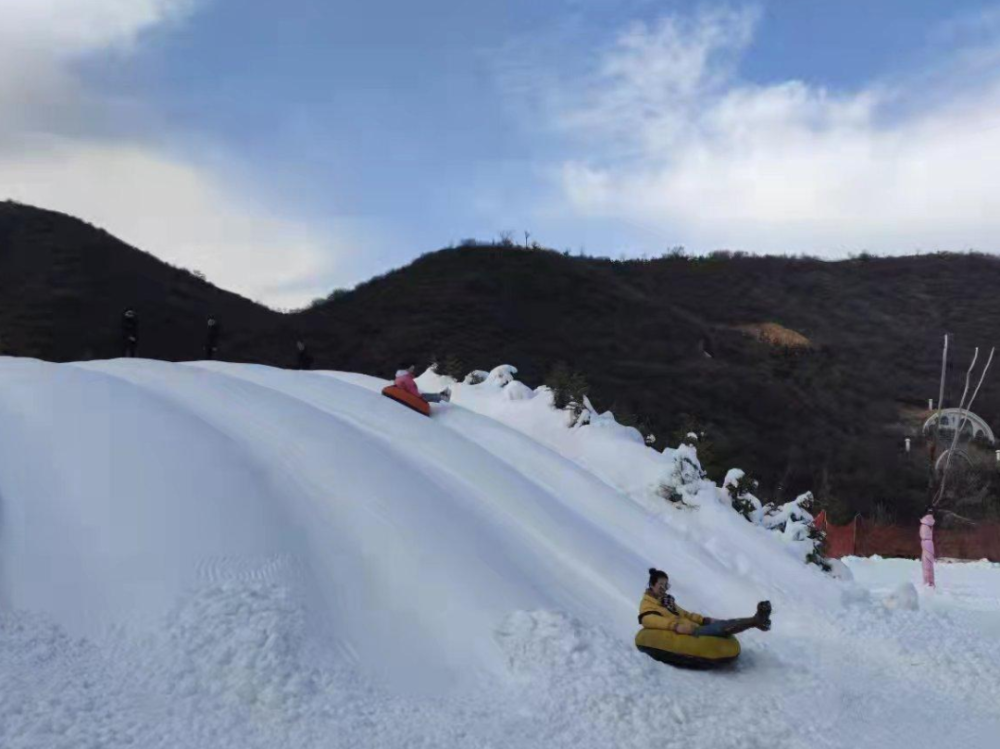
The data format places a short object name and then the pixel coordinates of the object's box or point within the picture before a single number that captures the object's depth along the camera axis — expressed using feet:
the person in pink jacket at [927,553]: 49.26
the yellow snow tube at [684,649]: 25.50
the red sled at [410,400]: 47.88
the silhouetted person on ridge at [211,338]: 71.72
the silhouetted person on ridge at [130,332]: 64.18
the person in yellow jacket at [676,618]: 25.16
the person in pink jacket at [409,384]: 48.83
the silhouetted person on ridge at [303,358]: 70.85
